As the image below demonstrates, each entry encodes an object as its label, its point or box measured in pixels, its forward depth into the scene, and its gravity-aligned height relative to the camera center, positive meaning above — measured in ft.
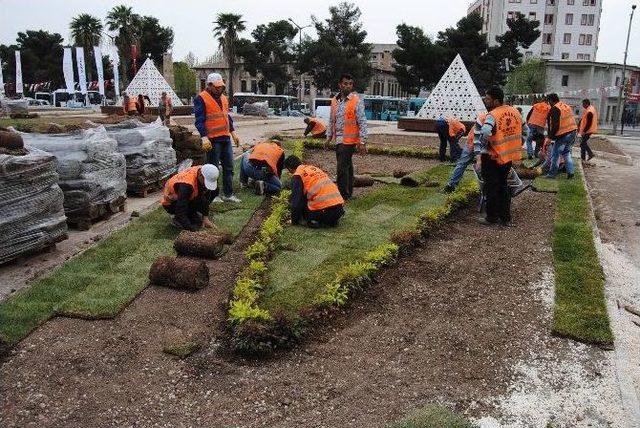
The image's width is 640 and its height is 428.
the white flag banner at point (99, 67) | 135.50 +7.30
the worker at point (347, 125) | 27.96 -1.35
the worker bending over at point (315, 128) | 61.46 -3.35
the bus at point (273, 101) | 160.09 -1.04
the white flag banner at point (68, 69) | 133.17 +6.74
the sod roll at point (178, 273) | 17.21 -5.34
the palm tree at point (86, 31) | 198.18 +23.09
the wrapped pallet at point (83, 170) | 23.71 -3.09
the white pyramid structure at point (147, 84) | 109.81 +2.59
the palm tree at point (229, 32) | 181.16 +21.08
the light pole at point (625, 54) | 120.88 +9.95
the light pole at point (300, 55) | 176.84 +13.85
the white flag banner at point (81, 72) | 134.92 +6.03
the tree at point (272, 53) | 209.26 +16.52
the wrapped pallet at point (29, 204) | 18.63 -3.68
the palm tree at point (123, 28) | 189.26 +23.40
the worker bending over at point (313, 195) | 23.02 -3.95
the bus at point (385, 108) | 151.43 -2.81
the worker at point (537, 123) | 44.47 -2.01
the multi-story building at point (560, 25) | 231.09 +29.57
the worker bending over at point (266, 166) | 29.53 -3.64
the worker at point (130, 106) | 64.54 -0.98
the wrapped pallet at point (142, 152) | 30.53 -2.97
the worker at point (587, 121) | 47.80 -1.98
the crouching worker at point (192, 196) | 21.36 -3.82
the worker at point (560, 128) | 37.50 -2.02
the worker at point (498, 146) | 25.00 -2.13
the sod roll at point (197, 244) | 19.76 -5.09
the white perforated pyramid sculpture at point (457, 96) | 78.28 +0.20
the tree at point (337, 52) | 190.49 +15.49
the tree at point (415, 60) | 169.89 +11.34
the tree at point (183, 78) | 264.83 +9.01
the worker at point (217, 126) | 27.35 -1.42
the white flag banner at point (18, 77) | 124.03 +4.47
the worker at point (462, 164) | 31.19 -3.65
